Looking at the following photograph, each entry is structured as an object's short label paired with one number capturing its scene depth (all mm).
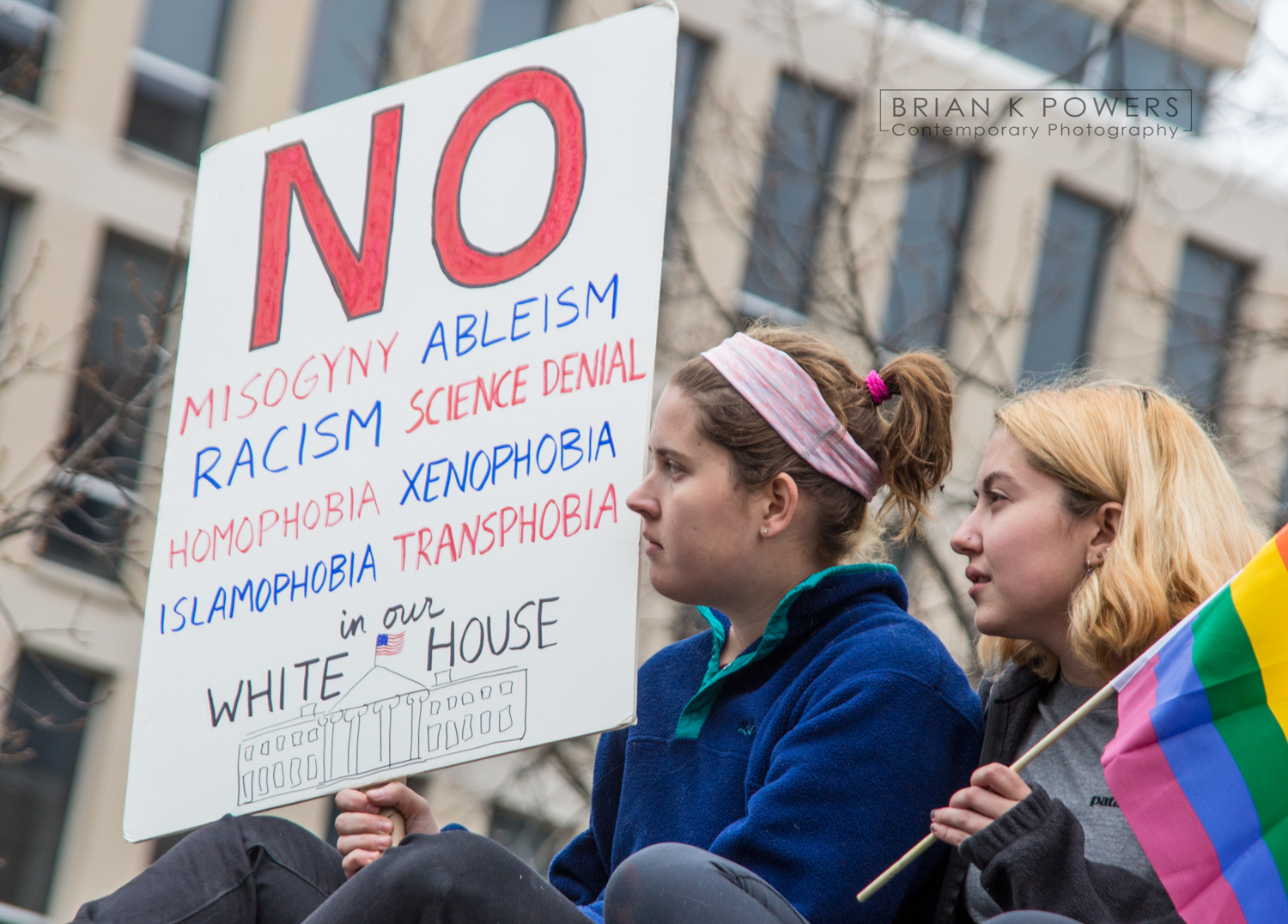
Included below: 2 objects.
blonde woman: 5215
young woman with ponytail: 5121
